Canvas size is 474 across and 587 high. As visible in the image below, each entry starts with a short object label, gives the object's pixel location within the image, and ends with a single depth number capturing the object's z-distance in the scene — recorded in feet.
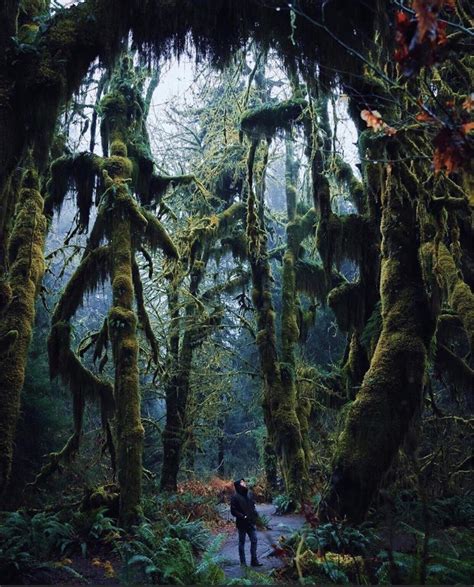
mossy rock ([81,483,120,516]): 32.07
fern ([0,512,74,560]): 24.79
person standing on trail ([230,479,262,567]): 26.32
